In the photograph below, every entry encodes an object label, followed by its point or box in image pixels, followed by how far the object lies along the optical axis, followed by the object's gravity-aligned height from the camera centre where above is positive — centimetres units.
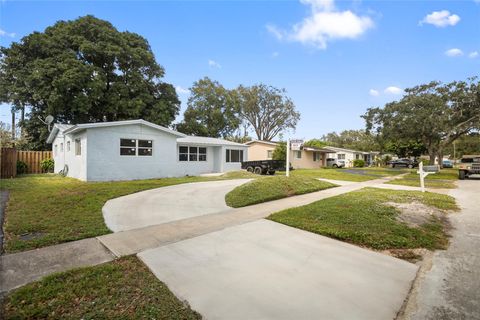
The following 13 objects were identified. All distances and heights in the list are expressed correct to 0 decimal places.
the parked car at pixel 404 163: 3744 -77
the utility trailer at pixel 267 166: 1839 -59
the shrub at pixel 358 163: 3872 -76
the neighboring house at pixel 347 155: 4031 +58
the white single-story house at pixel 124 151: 1260 +43
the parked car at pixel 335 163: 3609 -71
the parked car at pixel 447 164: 4184 -101
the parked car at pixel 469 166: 1775 -58
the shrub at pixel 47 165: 1770 -46
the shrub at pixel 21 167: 1619 -56
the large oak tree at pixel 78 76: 2095 +757
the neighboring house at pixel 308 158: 2986 +5
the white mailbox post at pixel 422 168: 1061 -54
